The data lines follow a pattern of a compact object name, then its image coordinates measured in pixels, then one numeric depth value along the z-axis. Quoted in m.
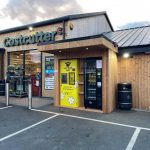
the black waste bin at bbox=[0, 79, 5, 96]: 10.56
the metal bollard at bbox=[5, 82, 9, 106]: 8.04
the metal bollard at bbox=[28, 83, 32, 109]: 7.43
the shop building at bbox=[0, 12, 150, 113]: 6.83
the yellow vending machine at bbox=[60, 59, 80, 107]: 7.60
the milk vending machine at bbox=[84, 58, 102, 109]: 7.07
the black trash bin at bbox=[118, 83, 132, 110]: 7.25
